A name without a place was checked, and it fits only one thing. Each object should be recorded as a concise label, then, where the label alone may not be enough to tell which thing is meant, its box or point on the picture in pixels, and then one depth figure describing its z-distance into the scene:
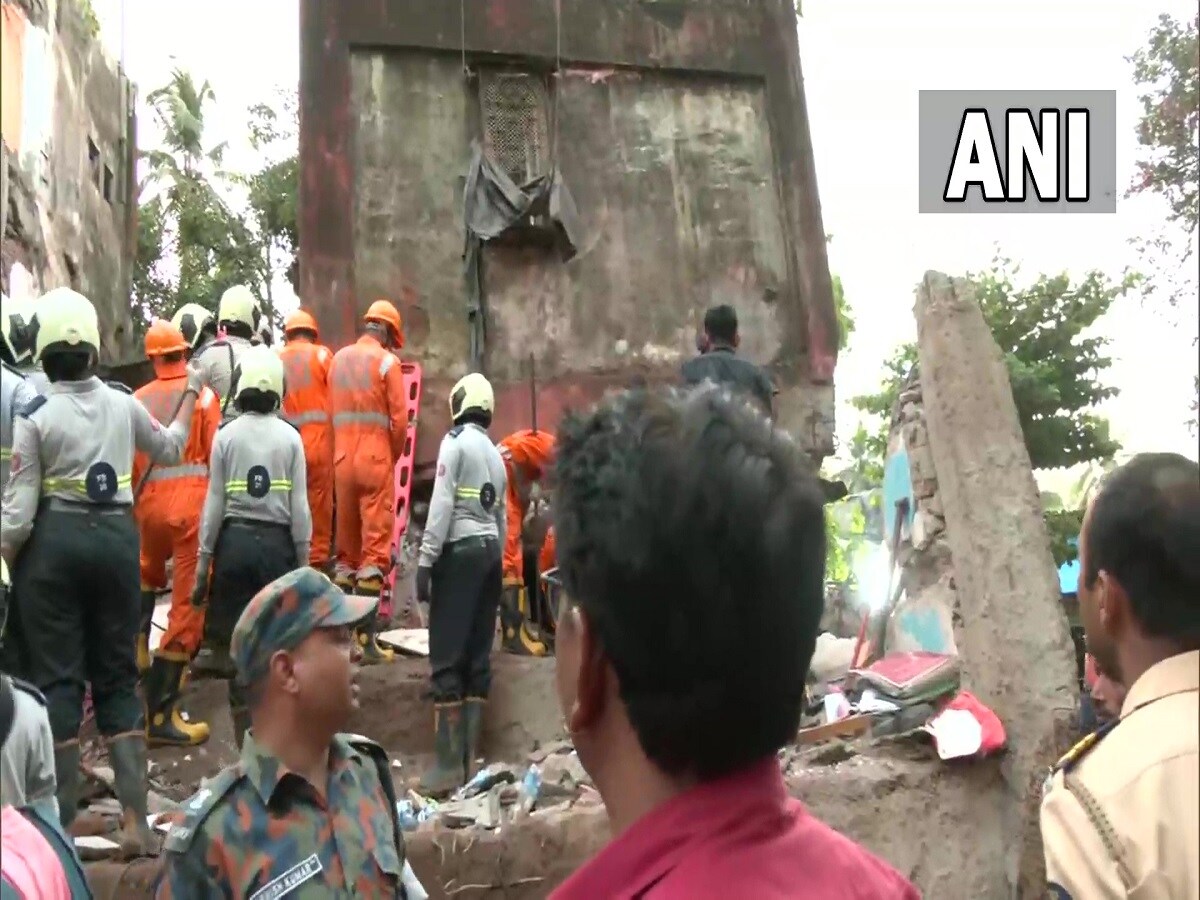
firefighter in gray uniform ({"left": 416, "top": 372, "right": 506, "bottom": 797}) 6.25
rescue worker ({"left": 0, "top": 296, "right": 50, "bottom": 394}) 5.32
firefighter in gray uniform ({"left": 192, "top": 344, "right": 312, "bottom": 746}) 6.00
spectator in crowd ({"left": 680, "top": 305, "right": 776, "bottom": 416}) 6.53
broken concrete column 5.07
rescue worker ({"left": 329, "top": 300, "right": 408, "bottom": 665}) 7.62
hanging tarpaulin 10.58
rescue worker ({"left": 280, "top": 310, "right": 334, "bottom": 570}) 7.82
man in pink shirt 1.21
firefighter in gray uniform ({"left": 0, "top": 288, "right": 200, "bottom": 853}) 4.66
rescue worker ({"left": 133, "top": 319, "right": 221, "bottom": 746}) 6.23
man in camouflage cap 2.47
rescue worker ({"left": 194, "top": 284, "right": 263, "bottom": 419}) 6.87
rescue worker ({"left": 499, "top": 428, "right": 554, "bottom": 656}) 7.79
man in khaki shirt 1.73
